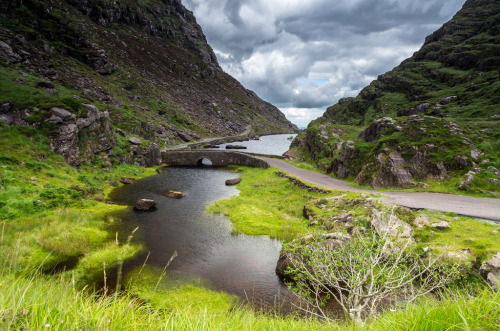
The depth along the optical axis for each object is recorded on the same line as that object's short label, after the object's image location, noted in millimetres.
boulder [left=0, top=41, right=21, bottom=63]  59694
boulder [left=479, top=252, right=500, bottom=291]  10625
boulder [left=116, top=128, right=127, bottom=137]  61212
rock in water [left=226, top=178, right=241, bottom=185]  48994
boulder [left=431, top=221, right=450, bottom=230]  15883
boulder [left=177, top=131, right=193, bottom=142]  101669
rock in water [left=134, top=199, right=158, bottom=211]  29453
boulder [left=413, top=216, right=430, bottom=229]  16906
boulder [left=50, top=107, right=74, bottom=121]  38062
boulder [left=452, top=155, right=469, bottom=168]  25709
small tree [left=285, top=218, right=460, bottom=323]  7462
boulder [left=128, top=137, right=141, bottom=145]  59594
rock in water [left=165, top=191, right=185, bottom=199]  36850
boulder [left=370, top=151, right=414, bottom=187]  28706
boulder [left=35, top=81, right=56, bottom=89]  48578
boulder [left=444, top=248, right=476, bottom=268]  12156
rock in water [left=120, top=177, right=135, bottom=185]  43219
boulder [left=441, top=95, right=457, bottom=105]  57762
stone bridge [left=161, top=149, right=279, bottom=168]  69438
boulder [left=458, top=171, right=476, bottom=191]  23788
